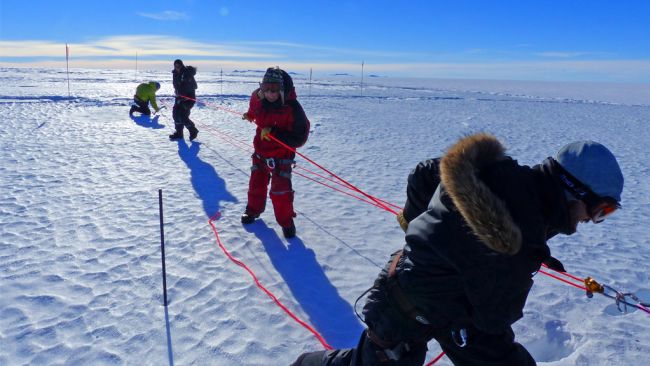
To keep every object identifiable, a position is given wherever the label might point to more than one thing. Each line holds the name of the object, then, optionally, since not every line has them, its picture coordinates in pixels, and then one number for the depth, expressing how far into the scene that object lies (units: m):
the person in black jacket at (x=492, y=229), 1.44
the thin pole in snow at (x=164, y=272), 3.06
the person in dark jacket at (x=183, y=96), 9.77
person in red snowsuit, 4.18
